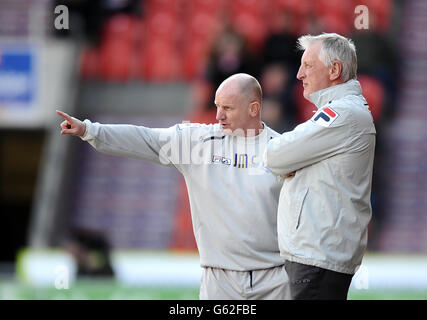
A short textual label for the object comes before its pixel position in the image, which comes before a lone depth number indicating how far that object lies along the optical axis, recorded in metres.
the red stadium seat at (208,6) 13.45
